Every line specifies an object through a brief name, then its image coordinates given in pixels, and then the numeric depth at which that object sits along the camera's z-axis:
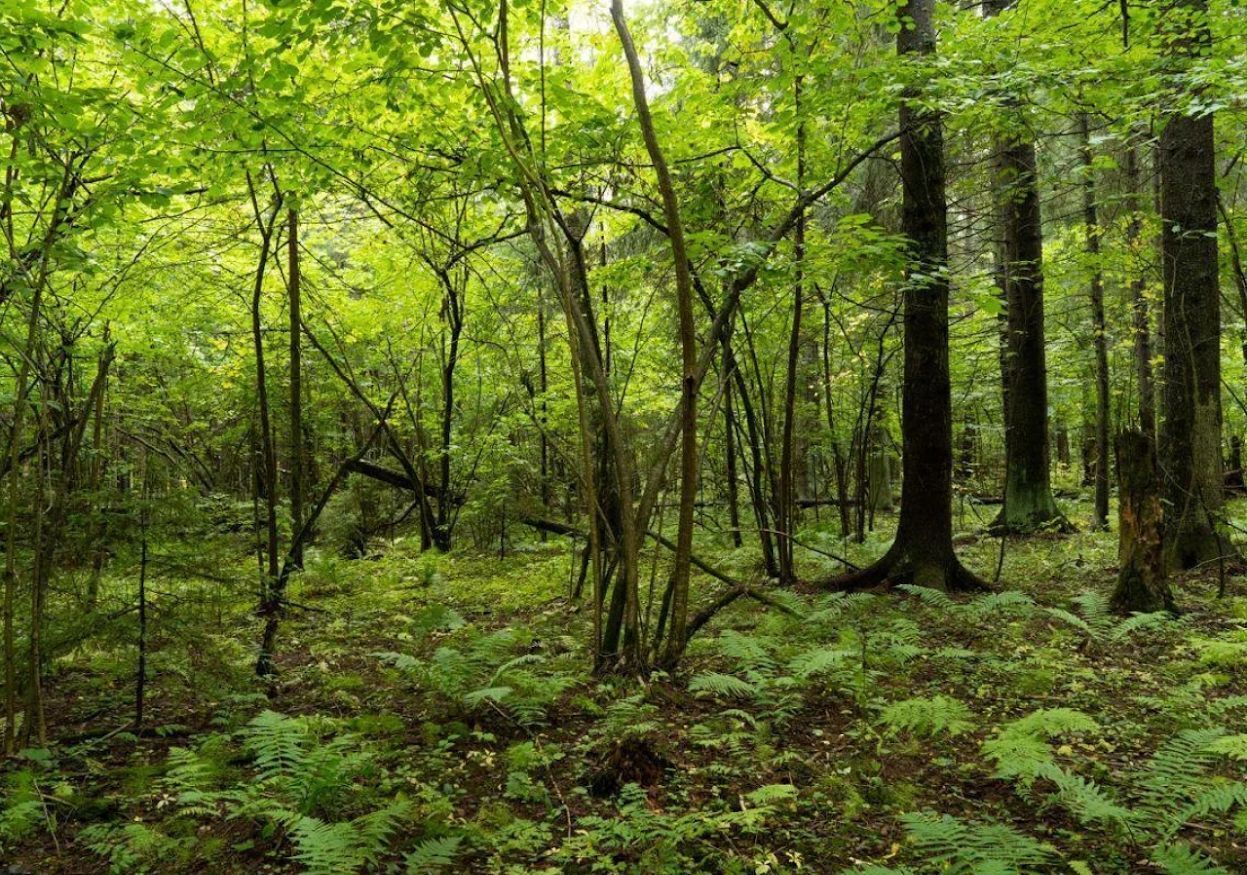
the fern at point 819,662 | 4.74
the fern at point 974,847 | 2.76
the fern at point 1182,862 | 2.58
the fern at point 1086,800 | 3.03
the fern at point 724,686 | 4.65
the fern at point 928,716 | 4.09
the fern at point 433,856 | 2.98
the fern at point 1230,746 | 3.34
